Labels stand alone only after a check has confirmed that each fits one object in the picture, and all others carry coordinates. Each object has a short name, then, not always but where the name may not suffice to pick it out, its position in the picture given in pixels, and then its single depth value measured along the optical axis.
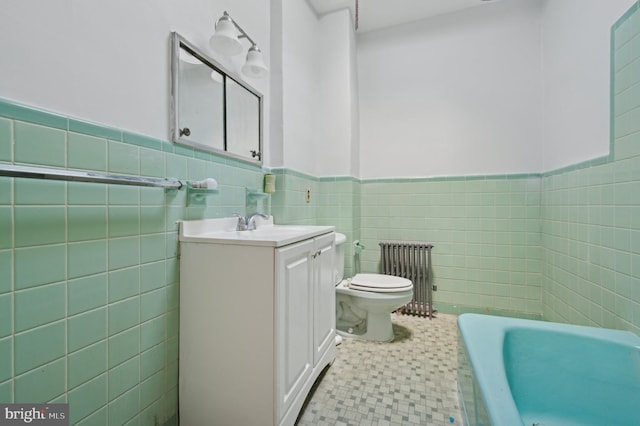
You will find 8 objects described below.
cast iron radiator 2.46
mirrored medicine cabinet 1.18
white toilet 1.93
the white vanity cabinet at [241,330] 1.02
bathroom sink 1.05
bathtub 1.00
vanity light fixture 1.24
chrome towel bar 0.61
